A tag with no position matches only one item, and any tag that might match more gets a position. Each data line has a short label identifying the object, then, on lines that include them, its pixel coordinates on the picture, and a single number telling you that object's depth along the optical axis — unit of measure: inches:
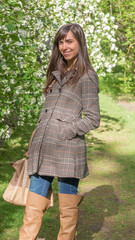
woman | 110.2
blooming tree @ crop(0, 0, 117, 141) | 215.9
